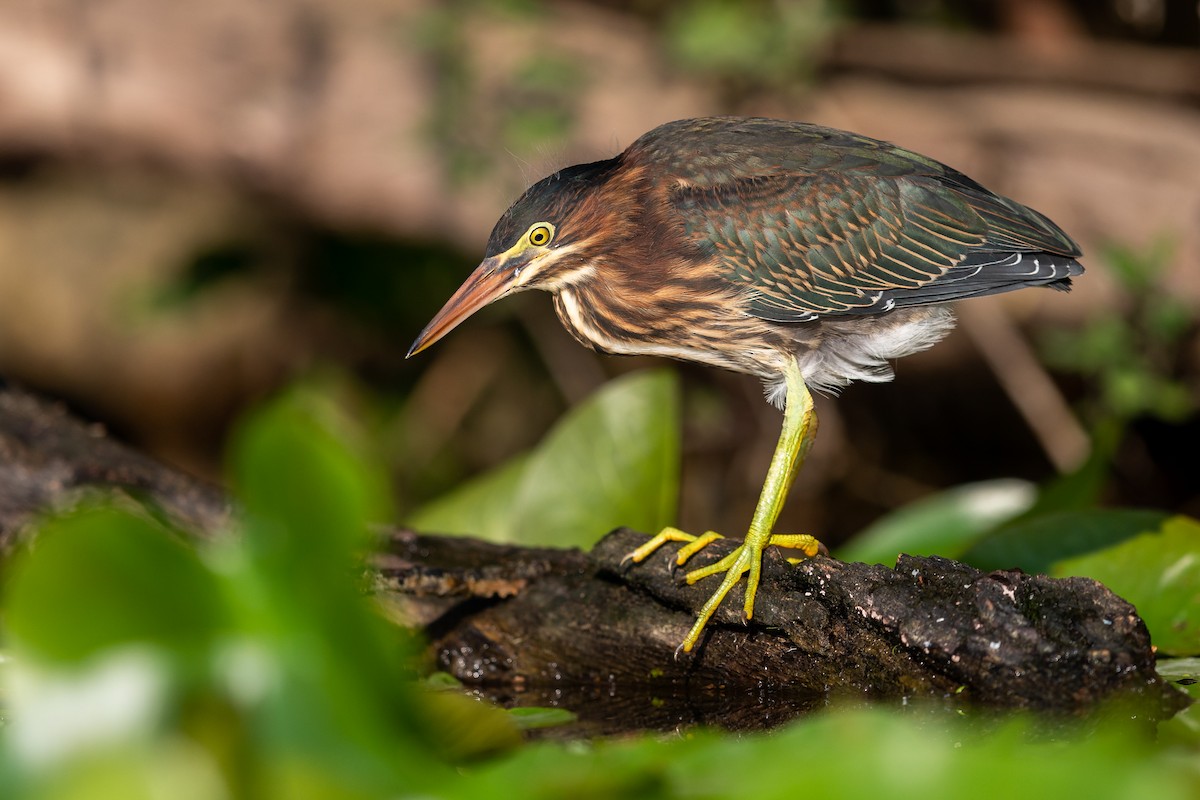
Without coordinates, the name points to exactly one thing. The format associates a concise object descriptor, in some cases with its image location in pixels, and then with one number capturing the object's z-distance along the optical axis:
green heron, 6.57
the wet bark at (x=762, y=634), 4.60
